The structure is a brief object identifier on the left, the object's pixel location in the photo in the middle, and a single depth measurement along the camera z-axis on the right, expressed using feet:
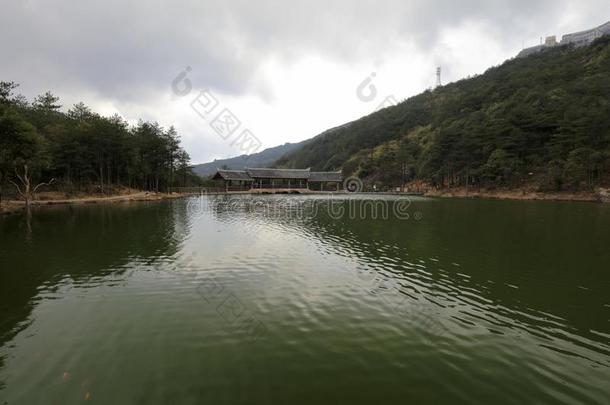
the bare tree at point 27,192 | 102.99
